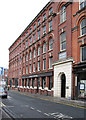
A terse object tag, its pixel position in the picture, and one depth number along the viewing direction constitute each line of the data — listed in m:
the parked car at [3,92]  15.58
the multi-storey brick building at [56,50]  14.12
